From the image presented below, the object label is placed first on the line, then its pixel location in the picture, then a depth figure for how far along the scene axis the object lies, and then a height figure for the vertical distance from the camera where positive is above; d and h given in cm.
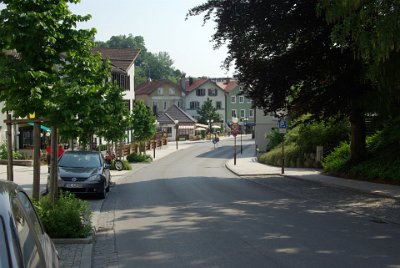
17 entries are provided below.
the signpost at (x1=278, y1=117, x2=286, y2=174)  2884 +32
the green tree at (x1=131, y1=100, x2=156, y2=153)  4625 +63
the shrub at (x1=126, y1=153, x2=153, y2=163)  4478 -223
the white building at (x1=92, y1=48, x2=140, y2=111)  6081 +766
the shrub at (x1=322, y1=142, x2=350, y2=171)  2847 -143
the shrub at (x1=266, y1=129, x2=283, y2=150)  4922 -72
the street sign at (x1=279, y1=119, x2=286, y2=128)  2883 +39
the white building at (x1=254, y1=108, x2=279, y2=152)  5953 +43
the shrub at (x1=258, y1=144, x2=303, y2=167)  3678 -178
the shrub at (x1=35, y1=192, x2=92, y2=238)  971 -160
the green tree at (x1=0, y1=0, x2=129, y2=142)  960 +125
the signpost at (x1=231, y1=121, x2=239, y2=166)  4252 +3
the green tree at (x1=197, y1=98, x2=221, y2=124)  11112 +377
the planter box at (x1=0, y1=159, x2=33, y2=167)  3331 -195
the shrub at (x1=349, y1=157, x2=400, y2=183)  2199 -159
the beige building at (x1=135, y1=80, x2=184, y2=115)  11775 +789
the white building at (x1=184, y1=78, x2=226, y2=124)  12238 +749
